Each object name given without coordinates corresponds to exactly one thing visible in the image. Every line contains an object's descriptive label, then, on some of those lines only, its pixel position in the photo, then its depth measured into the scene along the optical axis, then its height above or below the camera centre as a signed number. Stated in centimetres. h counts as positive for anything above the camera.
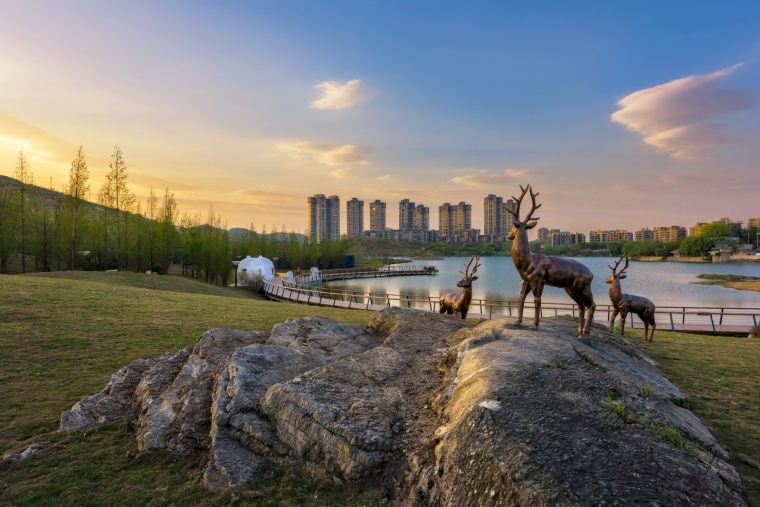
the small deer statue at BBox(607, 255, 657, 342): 1172 -171
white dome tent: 4703 -271
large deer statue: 724 -40
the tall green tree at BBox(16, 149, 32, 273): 3316 +279
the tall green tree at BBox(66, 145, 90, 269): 3321 +389
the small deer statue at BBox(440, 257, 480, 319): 1098 -149
